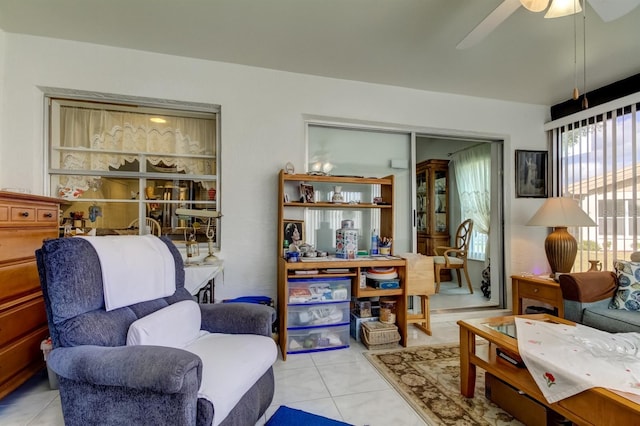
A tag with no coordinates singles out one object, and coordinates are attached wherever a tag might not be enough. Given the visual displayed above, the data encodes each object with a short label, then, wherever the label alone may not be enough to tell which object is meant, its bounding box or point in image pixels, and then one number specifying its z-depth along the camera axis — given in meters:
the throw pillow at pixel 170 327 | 1.35
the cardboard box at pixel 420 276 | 2.84
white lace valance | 2.57
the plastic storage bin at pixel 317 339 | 2.44
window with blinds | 2.87
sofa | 2.22
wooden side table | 2.69
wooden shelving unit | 2.41
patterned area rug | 1.63
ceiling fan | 1.41
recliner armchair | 1.09
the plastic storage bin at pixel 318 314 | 2.45
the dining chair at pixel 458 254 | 4.28
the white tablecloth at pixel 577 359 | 1.20
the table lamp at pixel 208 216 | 2.38
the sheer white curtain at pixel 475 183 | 4.49
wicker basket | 2.53
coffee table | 1.09
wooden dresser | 1.69
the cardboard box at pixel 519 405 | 1.43
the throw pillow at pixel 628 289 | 2.24
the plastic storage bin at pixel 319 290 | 2.45
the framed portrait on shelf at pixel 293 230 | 2.81
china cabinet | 5.20
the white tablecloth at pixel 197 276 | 2.22
